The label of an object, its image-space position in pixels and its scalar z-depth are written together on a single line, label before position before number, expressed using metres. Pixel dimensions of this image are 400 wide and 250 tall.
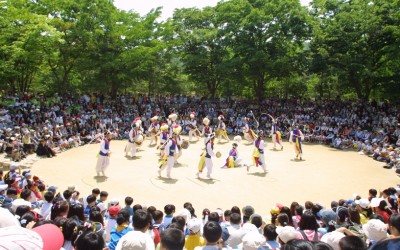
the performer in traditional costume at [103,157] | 10.62
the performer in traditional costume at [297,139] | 13.73
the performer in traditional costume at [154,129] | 16.65
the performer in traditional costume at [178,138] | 11.63
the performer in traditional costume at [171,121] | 15.57
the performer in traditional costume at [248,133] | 17.08
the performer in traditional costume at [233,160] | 12.18
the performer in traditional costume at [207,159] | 10.58
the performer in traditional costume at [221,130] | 17.98
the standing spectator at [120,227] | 4.13
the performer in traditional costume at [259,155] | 11.36
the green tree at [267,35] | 23.14
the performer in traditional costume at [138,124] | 14.33
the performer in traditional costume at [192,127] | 17.94
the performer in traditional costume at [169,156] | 10.42
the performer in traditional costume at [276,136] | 16.00
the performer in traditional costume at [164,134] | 13.77
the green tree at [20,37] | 16.66
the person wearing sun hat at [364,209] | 5.72
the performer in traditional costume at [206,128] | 15.49
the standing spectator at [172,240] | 2.97
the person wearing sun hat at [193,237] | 4.12
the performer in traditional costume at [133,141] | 13.74
